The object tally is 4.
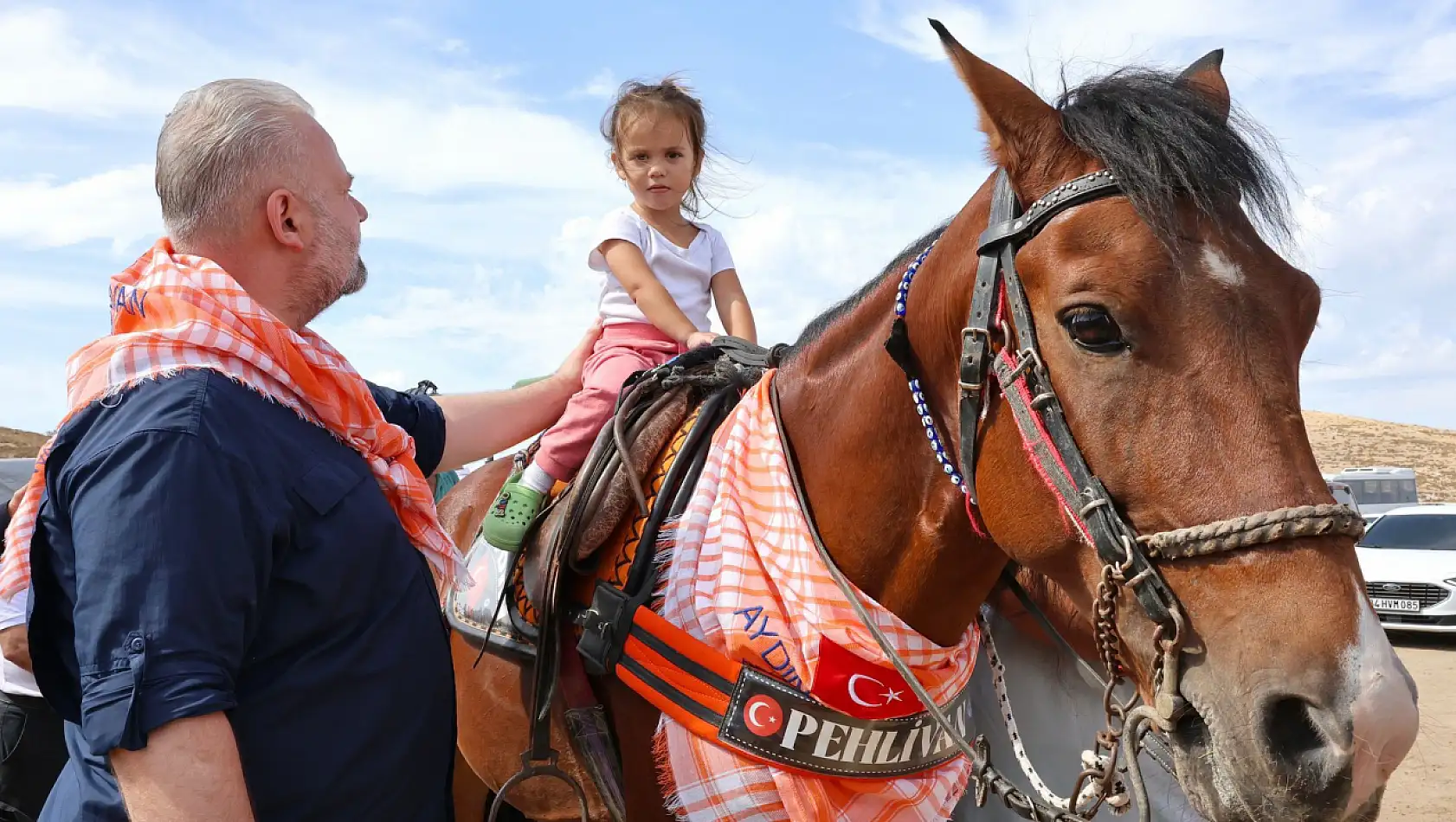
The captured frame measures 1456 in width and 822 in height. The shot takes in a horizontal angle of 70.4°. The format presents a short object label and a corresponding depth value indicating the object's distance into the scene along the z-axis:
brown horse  1.57
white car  11.45
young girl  3.08
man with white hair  1.45
